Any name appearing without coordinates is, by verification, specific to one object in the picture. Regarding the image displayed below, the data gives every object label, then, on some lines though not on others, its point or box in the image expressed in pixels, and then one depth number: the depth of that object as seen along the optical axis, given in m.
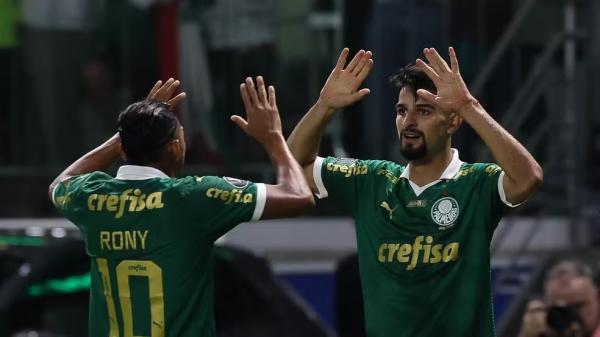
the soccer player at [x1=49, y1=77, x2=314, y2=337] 13.73
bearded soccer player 14.25
